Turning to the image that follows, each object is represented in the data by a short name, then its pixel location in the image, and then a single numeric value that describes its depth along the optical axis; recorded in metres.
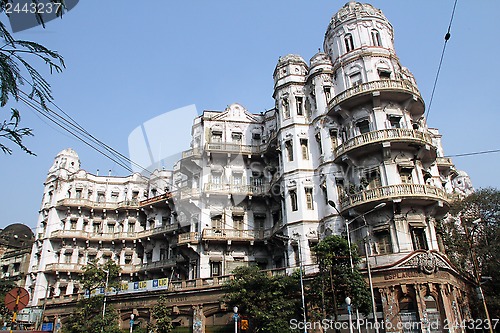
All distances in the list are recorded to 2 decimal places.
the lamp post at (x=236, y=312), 23.41
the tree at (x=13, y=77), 6.31
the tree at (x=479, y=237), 31.83
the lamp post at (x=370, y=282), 20.20
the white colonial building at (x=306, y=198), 26.56
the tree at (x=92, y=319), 30.27
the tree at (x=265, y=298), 24.02
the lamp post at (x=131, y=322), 29.75
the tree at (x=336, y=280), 22.19
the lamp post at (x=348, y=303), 19.64
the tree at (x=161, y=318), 28.66
